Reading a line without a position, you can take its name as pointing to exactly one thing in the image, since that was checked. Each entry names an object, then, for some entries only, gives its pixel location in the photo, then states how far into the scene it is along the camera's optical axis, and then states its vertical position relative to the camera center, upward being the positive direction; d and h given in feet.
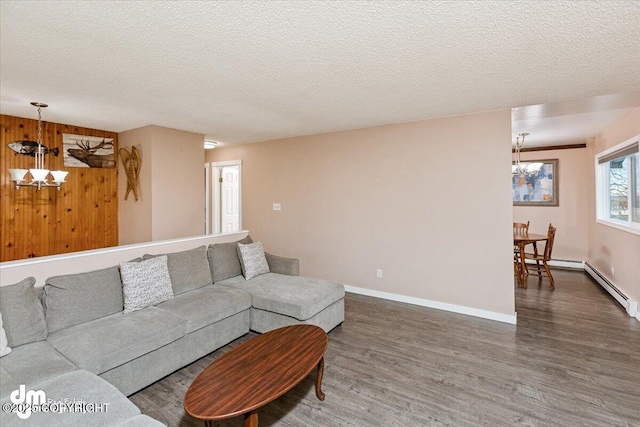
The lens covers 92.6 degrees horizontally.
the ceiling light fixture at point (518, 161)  19.29 +3.62
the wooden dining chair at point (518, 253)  16.33 -2.14
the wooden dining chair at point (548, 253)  15.67 -2.03
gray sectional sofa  5.24 -2.78
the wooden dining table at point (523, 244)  15.57 -1.54
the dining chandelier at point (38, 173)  10.80 +1.66
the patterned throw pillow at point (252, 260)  11.98 -1.75
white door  20.43 +1.28
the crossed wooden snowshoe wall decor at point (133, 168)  14.42 +2.37
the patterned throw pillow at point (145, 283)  8.62 -1.93
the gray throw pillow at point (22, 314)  6.55 -2.11
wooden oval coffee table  5.04 -3.05
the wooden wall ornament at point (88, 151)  13.83 +3.17
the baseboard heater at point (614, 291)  11.83 -3.48
